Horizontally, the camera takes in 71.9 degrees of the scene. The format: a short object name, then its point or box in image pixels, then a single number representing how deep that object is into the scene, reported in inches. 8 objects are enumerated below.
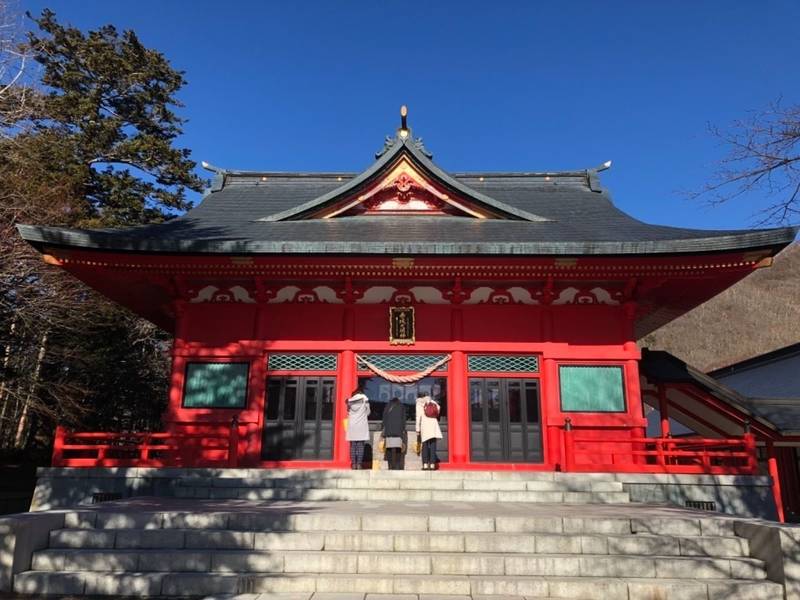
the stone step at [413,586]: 219.1
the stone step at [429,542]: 249.6
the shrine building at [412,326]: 437.4
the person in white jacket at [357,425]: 430.6
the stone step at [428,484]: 374.9
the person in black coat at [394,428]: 436.1
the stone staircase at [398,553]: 222.1
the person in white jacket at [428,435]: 439.5
